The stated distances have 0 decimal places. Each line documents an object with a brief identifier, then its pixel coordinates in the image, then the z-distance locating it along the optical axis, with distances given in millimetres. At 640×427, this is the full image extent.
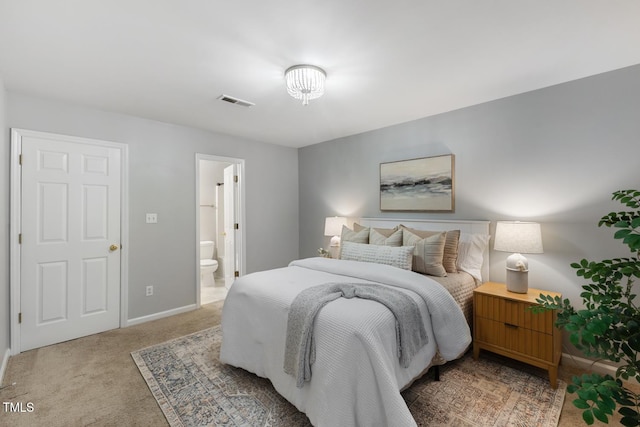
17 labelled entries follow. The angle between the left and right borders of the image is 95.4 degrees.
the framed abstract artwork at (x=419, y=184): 3164
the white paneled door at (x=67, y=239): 2684
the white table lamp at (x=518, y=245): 2311
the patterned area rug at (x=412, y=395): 1774
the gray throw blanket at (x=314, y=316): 1653
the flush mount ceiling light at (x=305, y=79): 2156
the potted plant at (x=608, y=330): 942
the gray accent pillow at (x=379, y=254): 2582
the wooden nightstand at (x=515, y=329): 2111
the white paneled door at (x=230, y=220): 4250
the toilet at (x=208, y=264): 4761
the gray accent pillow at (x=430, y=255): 2598
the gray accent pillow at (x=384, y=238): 2910
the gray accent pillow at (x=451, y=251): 2730
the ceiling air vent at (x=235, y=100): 2742
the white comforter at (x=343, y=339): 1460
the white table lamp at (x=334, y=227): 3891
